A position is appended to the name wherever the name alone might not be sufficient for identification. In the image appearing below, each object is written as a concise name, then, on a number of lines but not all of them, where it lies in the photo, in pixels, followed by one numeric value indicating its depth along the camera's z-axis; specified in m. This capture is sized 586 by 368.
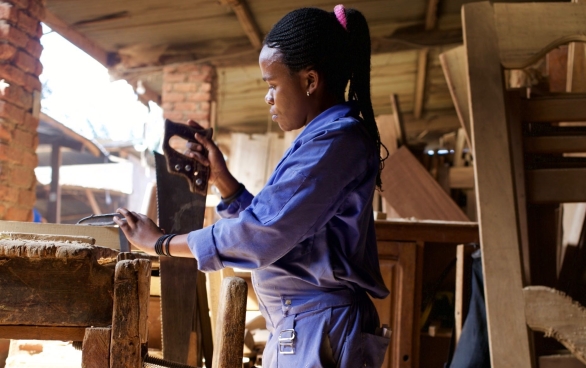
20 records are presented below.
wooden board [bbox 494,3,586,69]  1.91
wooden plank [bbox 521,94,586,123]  1.92
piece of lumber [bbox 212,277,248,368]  1.15
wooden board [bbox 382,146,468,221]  4.31
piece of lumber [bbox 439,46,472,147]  2.75
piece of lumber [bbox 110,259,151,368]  1.12
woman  1.25
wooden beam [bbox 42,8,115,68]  4.65
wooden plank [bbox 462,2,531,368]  1.74
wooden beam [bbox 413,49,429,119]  5.44
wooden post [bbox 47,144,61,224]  8.25
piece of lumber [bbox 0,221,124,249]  1.75
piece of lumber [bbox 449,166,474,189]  4.73
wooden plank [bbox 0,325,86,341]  1.15
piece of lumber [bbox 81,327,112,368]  1.12
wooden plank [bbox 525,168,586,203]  1.87
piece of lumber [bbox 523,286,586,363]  1.67
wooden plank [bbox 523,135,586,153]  1.92
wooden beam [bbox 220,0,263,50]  4.33
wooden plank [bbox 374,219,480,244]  2.91
